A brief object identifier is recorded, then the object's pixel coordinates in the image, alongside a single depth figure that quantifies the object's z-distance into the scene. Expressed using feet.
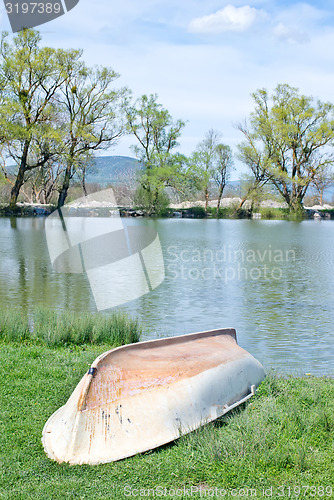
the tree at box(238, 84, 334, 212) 189.78
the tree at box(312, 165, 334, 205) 204.13
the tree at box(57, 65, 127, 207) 154.10
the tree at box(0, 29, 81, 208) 133.59
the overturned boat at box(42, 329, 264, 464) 12.75
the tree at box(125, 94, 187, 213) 197.16
